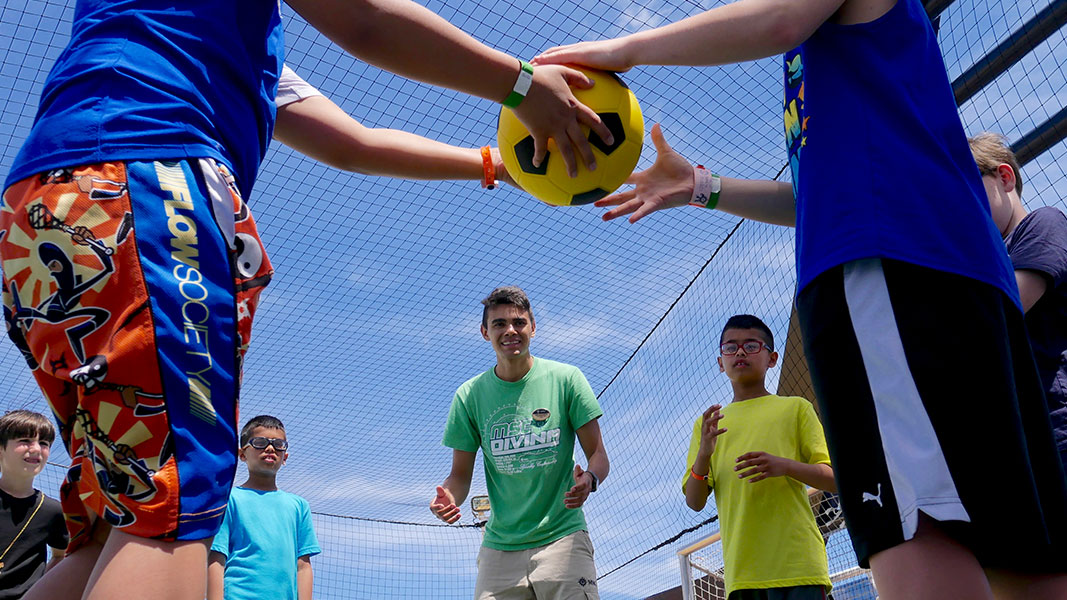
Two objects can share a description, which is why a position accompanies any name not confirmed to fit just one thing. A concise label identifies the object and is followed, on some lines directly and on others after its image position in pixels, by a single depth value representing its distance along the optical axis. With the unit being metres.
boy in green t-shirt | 3.99
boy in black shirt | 4.39
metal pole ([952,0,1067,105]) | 4.43
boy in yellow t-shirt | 3.61
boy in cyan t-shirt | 4.48
